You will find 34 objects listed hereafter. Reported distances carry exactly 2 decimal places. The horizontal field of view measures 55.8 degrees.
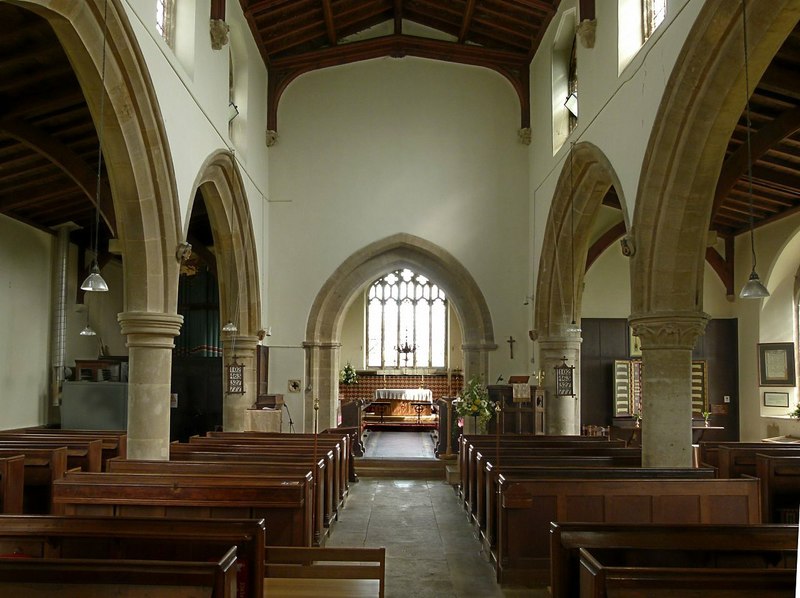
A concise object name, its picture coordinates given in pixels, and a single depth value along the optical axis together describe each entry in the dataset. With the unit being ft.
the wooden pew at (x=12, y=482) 18.45
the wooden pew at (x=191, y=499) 16.63
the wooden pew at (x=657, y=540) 12.17
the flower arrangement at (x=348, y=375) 61.87
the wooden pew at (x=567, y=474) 19.71
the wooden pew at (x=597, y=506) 17.85
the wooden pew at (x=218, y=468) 19.93
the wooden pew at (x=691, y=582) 9.28
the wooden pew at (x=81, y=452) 23.63
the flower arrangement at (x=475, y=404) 36.83
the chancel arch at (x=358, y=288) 43.65
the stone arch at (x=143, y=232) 22.25
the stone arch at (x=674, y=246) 21.72
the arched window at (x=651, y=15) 25.49
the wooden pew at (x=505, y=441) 27.99
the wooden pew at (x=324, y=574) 12.84
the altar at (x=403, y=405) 60.39
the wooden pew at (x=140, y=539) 11.65
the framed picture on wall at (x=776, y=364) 40.52
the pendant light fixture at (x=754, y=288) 18.25
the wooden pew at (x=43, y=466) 20.65
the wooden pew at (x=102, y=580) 8.99
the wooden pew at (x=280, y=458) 22.00
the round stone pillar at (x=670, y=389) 23.07
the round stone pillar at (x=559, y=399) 38.42
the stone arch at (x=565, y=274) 34.04
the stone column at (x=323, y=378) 43.62
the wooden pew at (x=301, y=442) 26.91
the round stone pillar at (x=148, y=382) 24.20
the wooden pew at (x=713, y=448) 25.52
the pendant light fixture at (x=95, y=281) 19.66
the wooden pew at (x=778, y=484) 21.45
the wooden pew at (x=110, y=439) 26.11
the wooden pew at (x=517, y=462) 22.56
